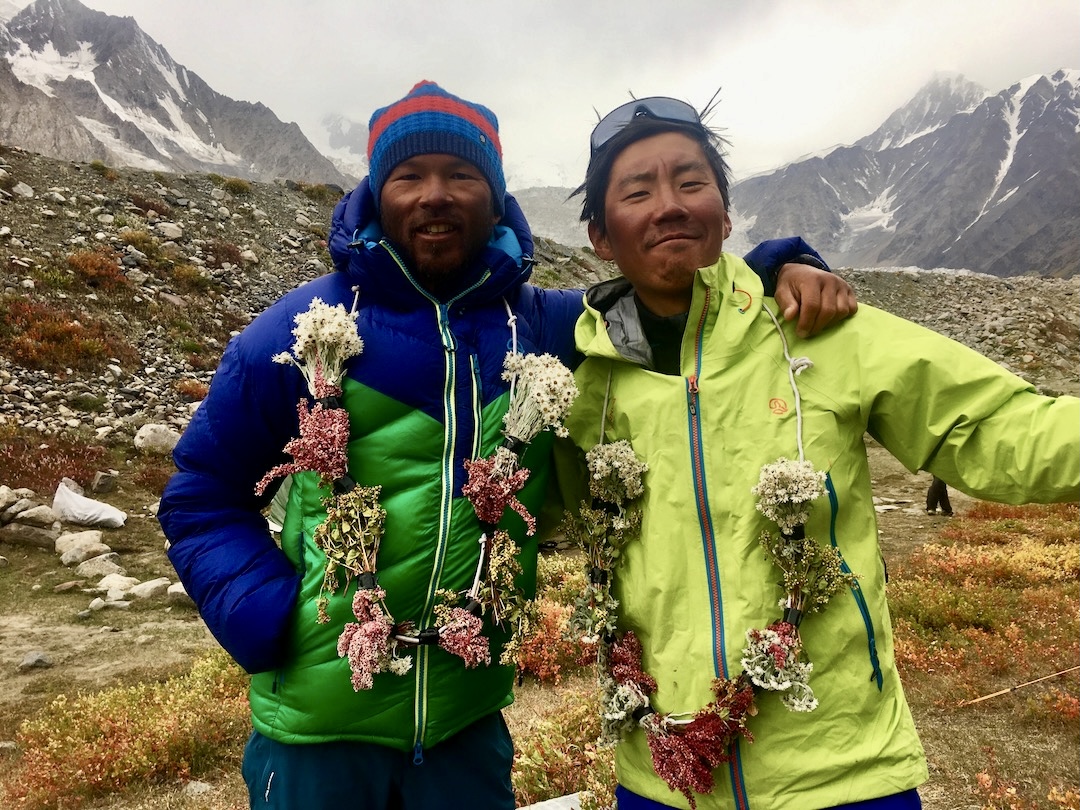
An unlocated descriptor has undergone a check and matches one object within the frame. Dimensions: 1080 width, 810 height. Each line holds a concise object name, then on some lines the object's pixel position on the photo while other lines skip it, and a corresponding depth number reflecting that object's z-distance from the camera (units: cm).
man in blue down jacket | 239
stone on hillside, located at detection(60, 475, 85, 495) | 1041
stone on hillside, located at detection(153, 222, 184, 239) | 1942
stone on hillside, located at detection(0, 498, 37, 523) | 962
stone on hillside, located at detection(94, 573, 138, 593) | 873
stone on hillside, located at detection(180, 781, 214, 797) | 504
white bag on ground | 995
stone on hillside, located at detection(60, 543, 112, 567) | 924
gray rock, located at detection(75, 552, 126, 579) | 905
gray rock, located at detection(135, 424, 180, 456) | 1217
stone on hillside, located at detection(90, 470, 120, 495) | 1073
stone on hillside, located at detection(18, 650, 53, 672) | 689
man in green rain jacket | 209
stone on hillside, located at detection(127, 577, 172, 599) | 865
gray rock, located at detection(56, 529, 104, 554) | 942
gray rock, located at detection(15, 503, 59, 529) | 960
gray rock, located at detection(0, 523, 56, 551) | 938
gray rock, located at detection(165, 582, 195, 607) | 862
